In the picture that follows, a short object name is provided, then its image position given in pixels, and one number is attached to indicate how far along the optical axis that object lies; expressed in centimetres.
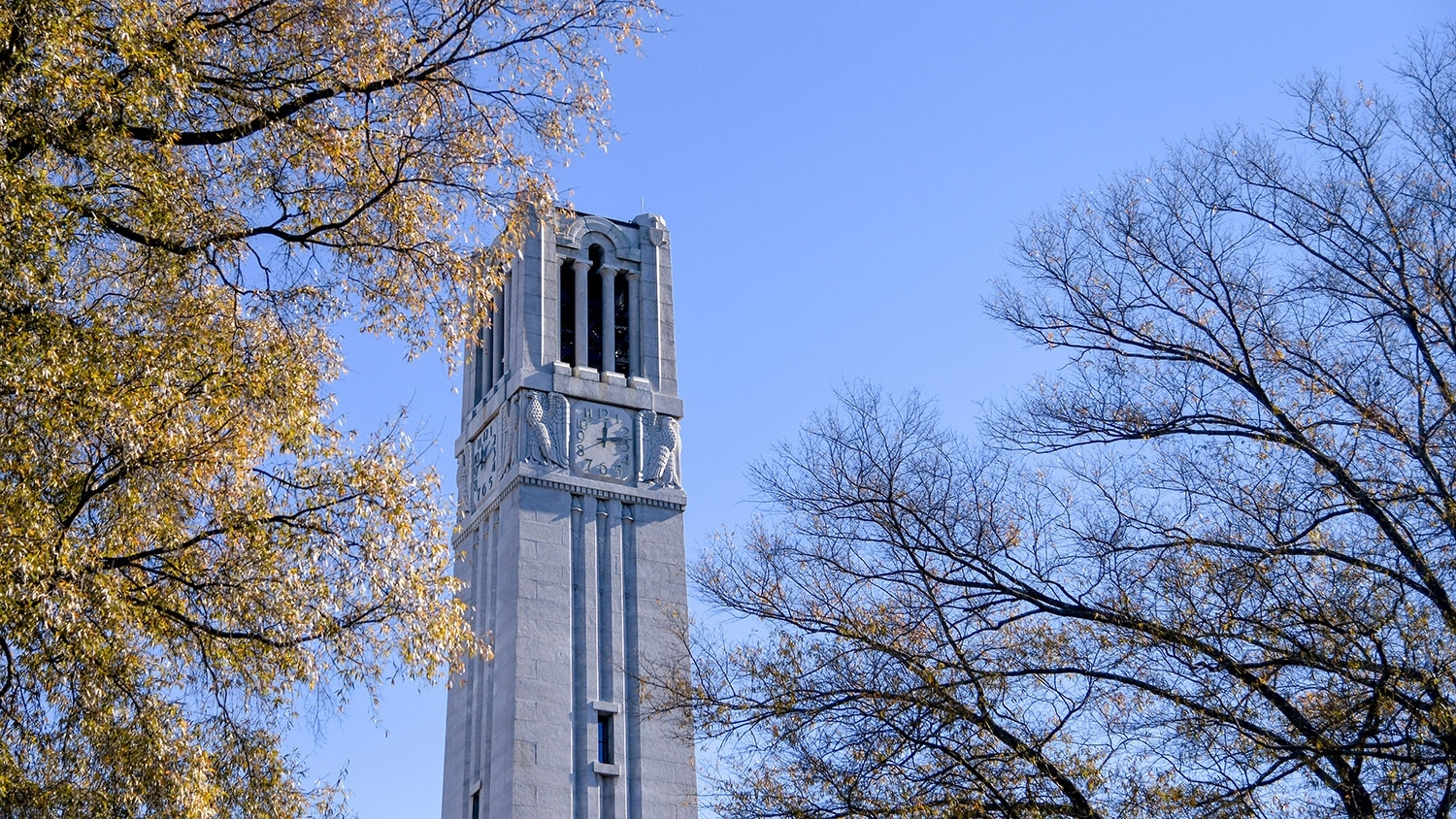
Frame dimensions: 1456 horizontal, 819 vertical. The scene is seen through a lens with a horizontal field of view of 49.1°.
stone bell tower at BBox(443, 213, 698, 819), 3809
